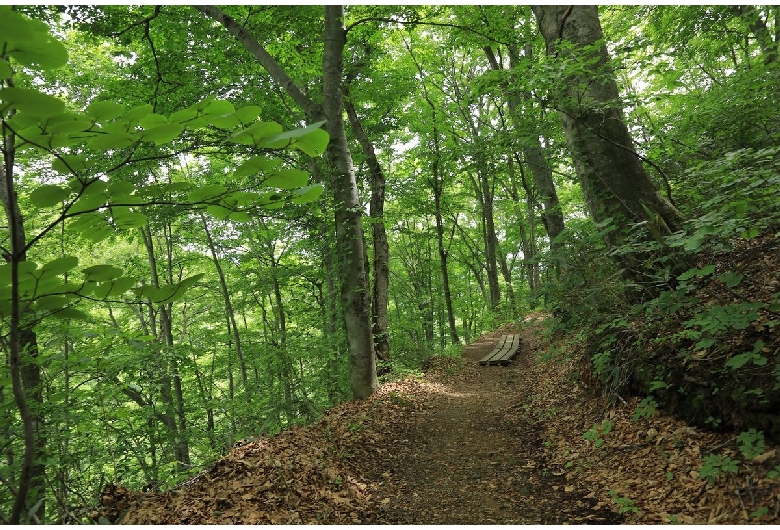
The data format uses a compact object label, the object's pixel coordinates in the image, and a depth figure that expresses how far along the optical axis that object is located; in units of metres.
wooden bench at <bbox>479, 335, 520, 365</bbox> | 11.23
